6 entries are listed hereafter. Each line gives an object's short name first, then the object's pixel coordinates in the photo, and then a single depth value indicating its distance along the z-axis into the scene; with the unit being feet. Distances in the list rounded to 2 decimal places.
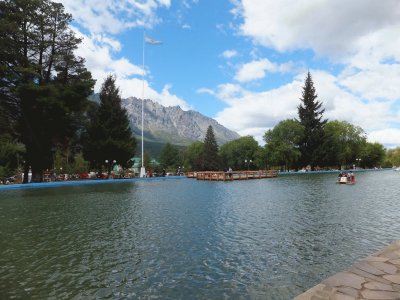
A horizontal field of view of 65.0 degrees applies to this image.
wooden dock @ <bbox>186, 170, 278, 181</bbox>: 169.37
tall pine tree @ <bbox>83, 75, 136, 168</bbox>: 162.91
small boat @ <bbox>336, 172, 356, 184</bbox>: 113.39
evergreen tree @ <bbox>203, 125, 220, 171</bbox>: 312.91
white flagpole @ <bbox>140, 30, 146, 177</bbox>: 179.83
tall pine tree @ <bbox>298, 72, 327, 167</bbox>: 264.93
